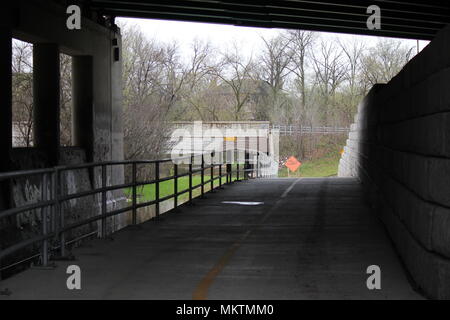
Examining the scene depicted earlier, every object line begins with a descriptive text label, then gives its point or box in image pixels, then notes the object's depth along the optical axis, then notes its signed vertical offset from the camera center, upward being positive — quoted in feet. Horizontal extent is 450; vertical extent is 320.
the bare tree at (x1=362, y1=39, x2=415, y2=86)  236.84 +26.49
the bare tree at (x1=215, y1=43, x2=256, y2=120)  248.11 +20.12
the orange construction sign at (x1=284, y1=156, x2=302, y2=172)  192.96 -7.81
